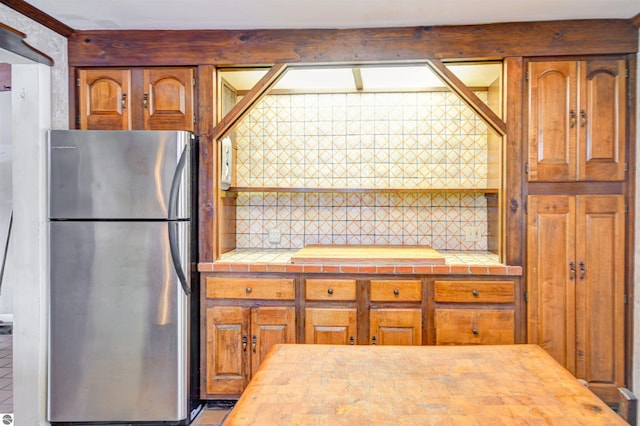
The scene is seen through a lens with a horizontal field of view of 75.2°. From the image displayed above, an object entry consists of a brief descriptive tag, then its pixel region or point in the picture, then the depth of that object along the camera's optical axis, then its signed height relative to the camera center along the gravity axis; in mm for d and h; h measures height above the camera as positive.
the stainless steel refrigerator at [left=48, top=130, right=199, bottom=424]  2348 -373
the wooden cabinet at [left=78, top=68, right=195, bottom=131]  2660 +701
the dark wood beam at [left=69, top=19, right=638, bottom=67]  2469 +1023
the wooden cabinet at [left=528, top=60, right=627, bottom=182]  2479 +534
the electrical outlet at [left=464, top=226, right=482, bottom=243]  3199 -187
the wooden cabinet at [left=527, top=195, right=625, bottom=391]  2469 -447
